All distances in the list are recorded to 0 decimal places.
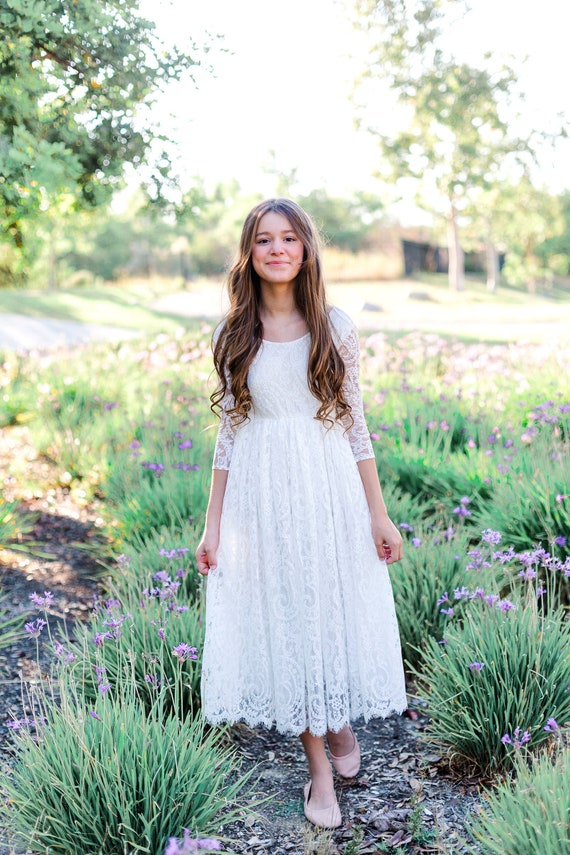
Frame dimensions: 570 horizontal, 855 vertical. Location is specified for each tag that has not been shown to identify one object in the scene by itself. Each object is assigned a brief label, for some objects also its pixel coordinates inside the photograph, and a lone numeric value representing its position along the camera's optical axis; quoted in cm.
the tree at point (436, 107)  2419
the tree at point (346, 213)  3647
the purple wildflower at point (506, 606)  261
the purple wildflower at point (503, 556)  266
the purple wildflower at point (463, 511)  366
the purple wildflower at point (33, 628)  227
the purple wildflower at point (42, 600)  228
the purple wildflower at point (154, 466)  452
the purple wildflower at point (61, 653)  226
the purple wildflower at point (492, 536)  264
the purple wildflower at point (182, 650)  233
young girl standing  250
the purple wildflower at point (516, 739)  213
